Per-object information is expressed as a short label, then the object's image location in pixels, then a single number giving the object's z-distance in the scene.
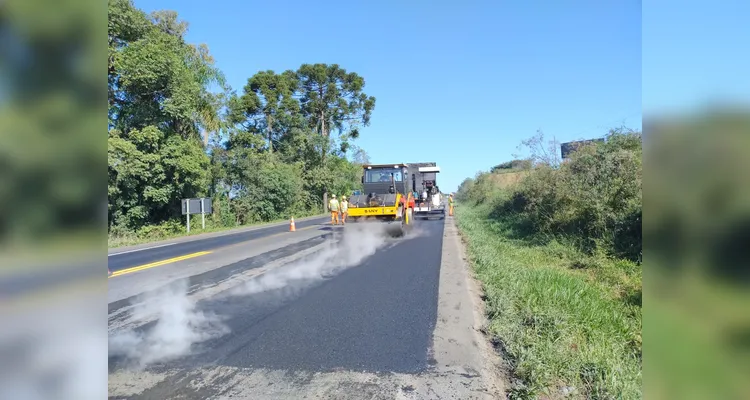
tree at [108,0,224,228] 20.25
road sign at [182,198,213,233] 23.72
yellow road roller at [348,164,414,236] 18.36
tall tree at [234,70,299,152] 41.47
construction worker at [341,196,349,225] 22.20
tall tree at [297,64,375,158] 42.69
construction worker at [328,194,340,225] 24.48
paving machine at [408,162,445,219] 27.58
